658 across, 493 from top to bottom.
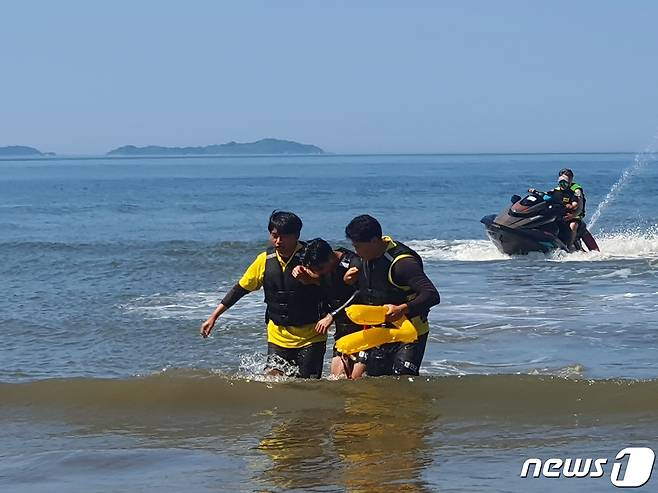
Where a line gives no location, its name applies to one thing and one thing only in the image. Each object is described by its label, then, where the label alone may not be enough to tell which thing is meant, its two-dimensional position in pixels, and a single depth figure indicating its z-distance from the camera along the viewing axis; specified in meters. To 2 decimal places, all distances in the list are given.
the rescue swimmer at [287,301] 15.09
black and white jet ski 37.25
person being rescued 14.89
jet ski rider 35.81
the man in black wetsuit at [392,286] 14.30
